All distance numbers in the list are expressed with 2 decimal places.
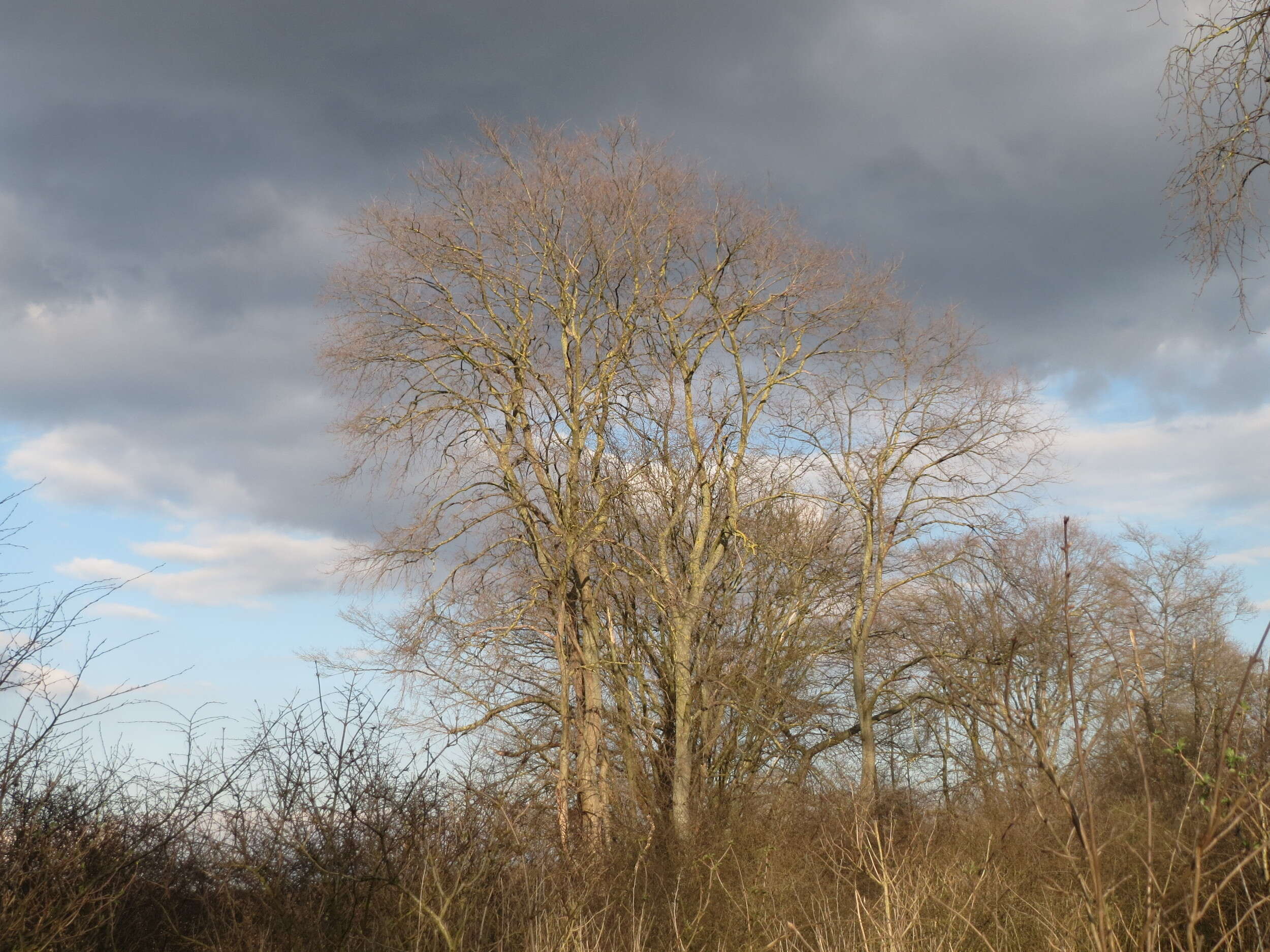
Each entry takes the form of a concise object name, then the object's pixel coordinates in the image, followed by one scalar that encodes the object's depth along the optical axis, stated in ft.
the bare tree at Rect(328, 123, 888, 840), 49.01
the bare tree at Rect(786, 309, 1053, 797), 59.36
